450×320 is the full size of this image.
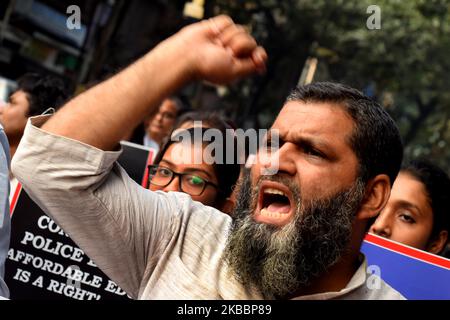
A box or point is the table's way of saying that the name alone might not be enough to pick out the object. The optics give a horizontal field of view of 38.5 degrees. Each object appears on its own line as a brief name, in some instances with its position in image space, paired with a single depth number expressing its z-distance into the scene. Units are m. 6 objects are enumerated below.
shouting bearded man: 1.59
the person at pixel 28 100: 4.11
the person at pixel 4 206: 2.21
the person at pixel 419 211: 3.48
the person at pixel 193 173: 3.13
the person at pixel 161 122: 6.45
